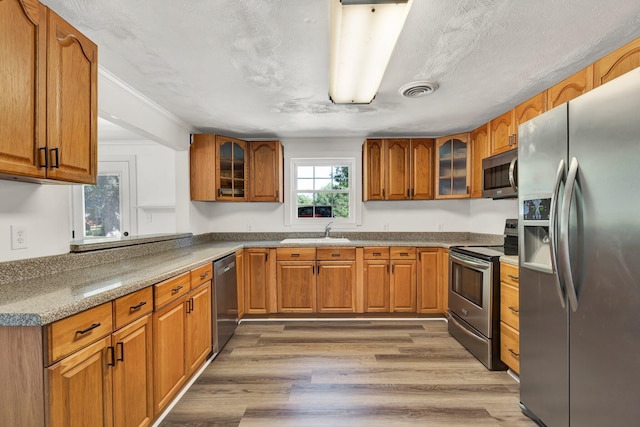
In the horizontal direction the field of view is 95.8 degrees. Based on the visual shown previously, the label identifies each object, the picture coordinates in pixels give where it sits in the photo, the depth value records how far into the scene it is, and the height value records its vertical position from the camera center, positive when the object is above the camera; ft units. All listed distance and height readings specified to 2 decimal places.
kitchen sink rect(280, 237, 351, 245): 11.32 -1.30
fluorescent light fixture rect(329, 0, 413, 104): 4.09 +2.87
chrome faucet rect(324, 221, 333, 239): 12.82 -0.92
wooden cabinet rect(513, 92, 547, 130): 7.24 +2.69
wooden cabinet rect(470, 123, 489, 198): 10.10 +2.04
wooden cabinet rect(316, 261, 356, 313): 11.23 -3.01
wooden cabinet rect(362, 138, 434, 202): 12.00 +1.80
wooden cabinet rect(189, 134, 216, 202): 11.46 +1.72
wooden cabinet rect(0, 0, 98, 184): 3.82 +1.70
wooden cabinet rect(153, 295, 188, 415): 5.50 -2.90
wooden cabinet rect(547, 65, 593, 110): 5.93 +2.68
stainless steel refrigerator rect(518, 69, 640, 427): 3.85 -0.76
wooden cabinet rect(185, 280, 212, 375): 6.79 -2.93
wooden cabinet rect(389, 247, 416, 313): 11.22 -2.74
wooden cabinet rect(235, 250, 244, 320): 10.80 -2.68
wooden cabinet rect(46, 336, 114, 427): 3.45 -2.32
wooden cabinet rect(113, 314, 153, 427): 4.47 -2.74
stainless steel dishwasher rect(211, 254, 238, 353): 8.28 -2.85
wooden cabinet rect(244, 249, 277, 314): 11.18 -2.80
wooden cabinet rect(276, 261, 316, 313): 11.21 -2.93
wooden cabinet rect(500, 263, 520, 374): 7.04 -2.70
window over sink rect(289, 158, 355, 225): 13.33 +0.86
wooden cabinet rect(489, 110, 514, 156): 8.65 +2.40
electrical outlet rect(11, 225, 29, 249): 5.03 -0.47
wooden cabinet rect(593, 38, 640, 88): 5.00 +2.68
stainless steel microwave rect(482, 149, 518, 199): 7.95 +1.02
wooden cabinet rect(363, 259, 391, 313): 11.25 -2.98
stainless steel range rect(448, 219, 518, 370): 7.73 -2.57
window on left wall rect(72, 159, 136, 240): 14.01 +0.25
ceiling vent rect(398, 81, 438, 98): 7.42 +3.21
